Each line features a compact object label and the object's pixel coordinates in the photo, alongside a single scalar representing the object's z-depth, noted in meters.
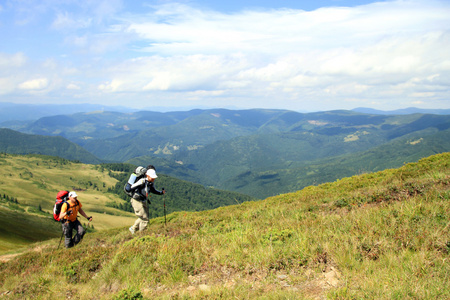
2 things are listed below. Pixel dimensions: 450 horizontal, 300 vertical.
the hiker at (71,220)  11.30
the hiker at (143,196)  10.77
